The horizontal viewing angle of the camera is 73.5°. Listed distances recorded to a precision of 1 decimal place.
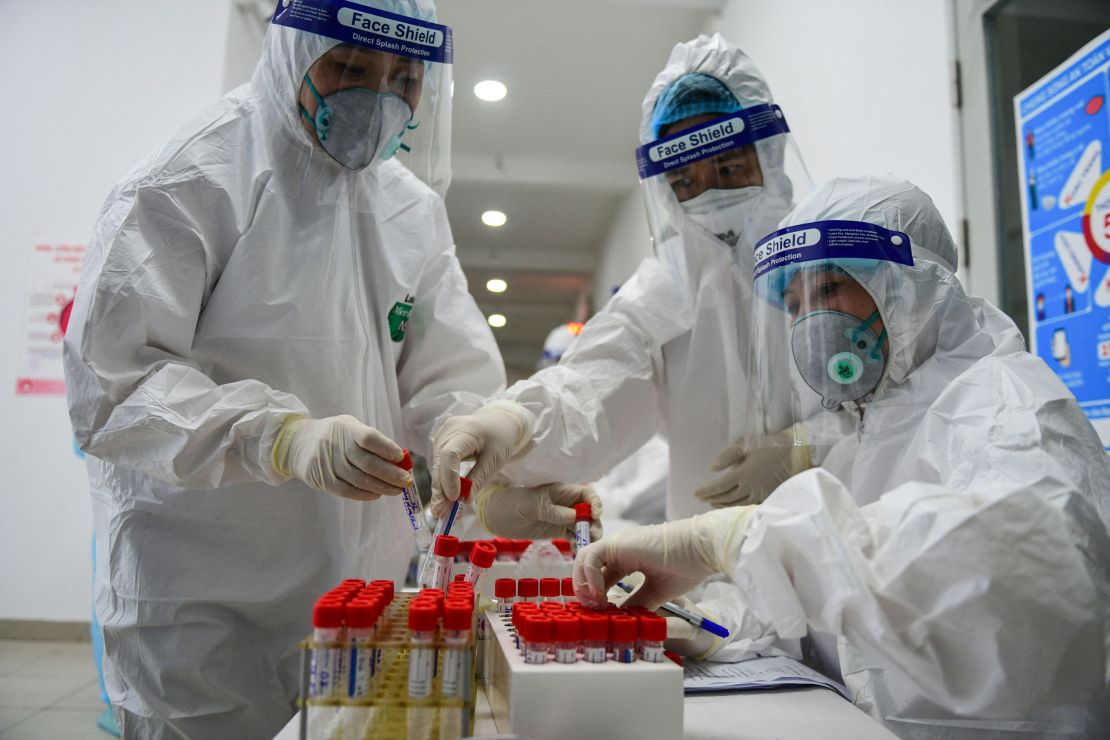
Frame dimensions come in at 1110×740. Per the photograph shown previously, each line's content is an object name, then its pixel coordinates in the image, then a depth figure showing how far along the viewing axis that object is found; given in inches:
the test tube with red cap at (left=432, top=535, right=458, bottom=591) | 41.4
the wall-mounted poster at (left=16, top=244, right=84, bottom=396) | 144.0
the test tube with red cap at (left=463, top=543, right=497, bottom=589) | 42.4
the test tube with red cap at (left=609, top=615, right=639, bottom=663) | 31.3
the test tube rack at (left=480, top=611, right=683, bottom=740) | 29.5
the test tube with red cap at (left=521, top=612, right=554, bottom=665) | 30.5
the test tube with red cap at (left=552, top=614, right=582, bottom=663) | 30.7
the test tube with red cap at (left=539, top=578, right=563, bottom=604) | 43.8
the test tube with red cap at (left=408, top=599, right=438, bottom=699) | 28.6
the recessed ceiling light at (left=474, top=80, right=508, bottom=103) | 142.6
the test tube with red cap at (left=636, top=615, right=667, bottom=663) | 31.9
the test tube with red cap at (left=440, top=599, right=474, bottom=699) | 28.7
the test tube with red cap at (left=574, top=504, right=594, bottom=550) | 50.6
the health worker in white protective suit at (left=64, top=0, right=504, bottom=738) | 44.5
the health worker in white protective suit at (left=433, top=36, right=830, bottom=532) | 61.3
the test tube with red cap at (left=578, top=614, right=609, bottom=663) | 31.0
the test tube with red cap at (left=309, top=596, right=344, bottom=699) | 28.1
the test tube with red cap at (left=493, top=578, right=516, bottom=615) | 43.3
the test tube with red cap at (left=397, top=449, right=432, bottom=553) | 48.2
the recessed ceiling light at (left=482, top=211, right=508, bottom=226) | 187.5
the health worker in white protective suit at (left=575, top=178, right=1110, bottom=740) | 29.9
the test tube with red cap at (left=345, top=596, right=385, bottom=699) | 28.4
